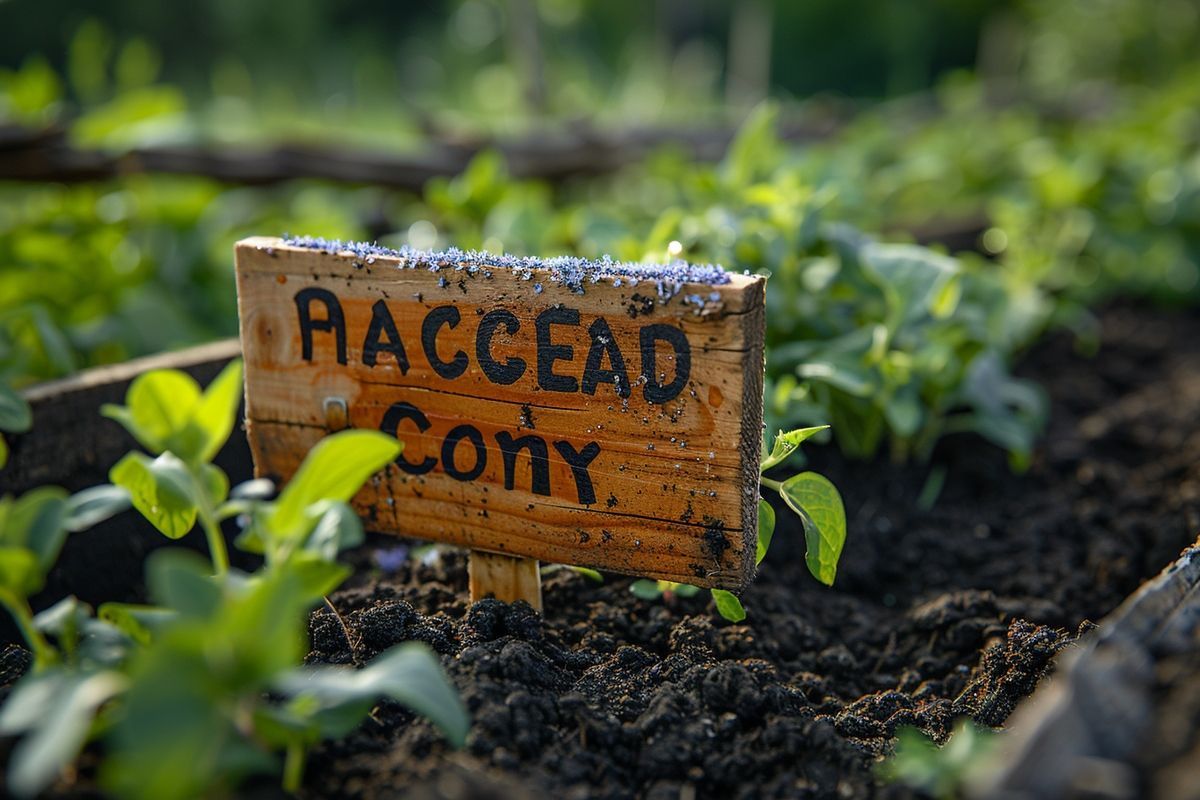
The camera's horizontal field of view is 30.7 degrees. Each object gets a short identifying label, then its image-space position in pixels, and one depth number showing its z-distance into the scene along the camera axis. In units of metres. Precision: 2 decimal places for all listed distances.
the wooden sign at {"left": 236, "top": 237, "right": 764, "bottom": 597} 0.95
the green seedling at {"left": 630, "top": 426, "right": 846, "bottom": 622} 0.97
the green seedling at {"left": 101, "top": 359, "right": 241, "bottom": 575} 0.90
